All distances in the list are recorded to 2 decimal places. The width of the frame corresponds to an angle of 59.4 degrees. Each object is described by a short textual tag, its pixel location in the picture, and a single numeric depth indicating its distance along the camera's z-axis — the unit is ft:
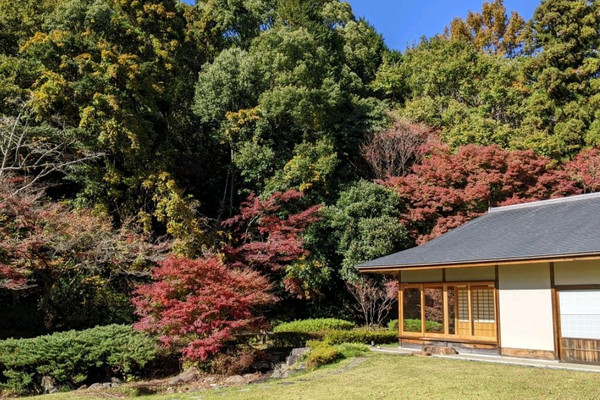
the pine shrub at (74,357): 39.42
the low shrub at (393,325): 57.67
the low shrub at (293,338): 52.46
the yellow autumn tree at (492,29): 110.63
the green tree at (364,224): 62.90
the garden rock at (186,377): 40.19
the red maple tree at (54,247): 46.58
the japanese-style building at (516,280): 35.22
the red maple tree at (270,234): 62.03
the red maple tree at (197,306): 41.06
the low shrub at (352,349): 42.30
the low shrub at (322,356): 39.29
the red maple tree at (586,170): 63.16
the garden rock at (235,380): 38.45
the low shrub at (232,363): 41.60
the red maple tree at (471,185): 62.85
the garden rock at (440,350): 41.91
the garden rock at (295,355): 44.55
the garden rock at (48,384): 39.58
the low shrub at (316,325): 56.70
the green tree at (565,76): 72.33
